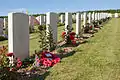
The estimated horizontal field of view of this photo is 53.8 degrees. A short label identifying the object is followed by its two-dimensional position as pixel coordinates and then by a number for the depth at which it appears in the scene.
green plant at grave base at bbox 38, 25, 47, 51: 4.35
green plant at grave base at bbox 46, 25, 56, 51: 4.54
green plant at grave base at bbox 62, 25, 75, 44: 5.34
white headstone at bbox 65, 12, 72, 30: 6.05
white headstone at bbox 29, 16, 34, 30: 10.30
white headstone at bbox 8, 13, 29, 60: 3.47
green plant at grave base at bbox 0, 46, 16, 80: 2.58
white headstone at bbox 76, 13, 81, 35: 7.05
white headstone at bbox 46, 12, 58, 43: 4.73
